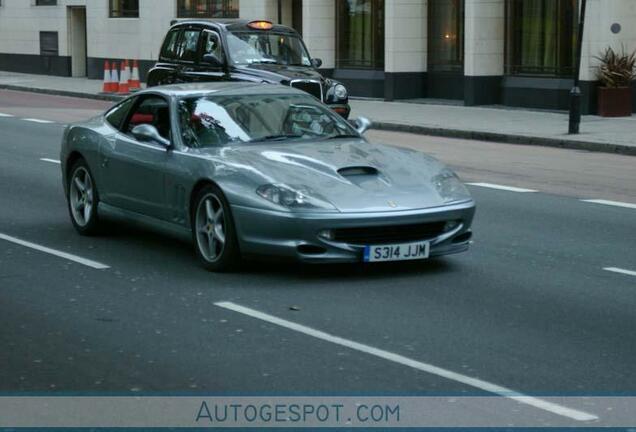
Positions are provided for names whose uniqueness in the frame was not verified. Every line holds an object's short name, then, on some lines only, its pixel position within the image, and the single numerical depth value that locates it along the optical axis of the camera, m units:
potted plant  27.00
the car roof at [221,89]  11.55
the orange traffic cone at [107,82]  36.28
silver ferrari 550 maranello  9.94
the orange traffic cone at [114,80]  36.25
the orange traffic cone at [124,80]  36.34
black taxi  22.55
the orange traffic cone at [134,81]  36.65
